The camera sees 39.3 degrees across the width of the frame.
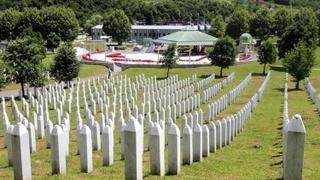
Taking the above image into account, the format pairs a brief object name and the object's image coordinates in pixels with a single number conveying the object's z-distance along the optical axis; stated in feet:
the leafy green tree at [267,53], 160.83
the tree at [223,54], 155.43
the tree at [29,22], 252.01
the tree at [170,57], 154.20
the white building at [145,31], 350.43
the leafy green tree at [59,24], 252.42
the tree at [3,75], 103.62
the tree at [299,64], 124.67
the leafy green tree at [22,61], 108.88
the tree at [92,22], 384.06
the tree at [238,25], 297.94
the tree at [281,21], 288.51
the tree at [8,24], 250.98
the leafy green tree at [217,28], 297.74
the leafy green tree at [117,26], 306.35
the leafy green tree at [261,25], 293.43
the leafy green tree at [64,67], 122.63
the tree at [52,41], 234.72
